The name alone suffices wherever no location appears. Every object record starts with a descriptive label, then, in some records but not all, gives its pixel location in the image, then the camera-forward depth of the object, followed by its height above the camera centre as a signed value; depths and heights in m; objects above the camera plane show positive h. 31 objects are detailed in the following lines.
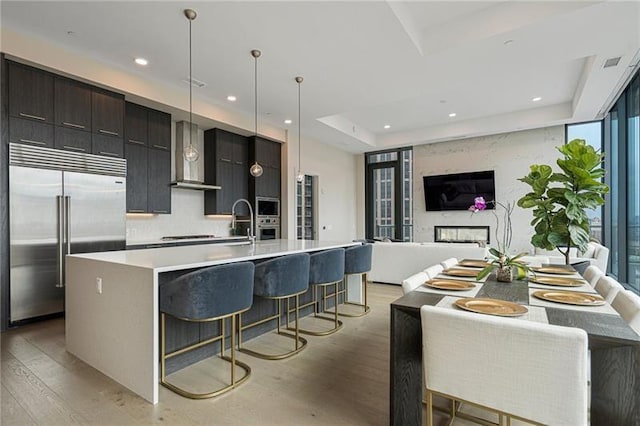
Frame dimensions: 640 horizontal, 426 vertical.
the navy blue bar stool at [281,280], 2.83 -0.60
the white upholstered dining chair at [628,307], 1.50 -0.49
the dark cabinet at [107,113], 4.11 +1.30
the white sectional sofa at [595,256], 4.54 -0.68
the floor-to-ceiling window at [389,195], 8.91 +0.48
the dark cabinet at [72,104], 3.80 +1.31
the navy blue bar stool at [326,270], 3.39 -0.61
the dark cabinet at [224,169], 5.95 +0.83
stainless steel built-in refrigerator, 3.49 -0.04
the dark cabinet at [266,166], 6.40 +0.95
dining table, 1.32 -0.63
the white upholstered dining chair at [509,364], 1.20 -0.61
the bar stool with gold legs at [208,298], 2.18 -0.59
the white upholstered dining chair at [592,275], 2.49 -0.53
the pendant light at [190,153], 3.39 +0.62
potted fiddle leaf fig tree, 3.30 +0.14
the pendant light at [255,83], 3.76 +1.83
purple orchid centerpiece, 2.39 -0.42
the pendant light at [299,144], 4.51 +1.47
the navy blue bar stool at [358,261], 3.98 -0.61
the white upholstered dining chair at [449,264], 2.99 -0.50
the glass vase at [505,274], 2.38 -0.47
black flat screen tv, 7.69 +0.52
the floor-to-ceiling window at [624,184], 4.86 +0.41
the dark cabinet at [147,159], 4.73 +0.83
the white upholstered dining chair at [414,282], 2.06 -0.47
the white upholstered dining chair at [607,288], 1.93 -0.50
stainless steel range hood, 5.54 +0.82
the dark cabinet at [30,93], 3.46 +1.32
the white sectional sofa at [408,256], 5.15 -0.76
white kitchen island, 2.15 -0.69
